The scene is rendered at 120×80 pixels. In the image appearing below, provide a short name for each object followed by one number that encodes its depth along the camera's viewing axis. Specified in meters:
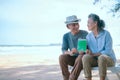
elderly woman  2.79
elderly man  3.08
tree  5.25
